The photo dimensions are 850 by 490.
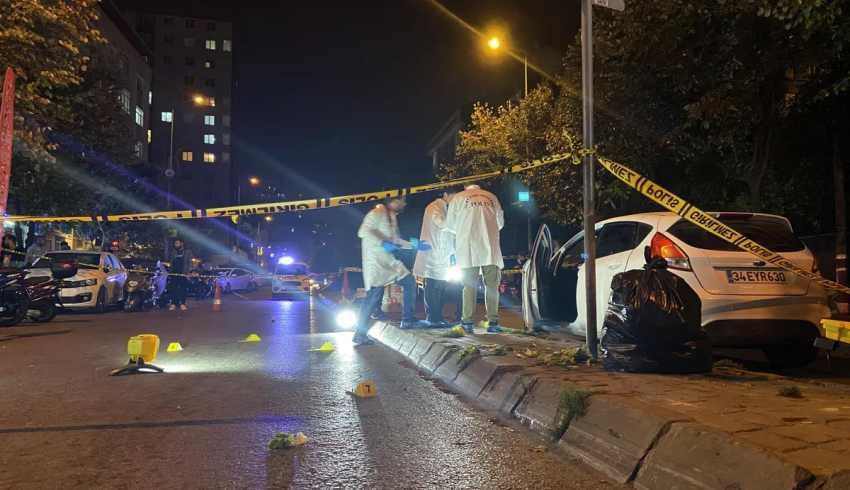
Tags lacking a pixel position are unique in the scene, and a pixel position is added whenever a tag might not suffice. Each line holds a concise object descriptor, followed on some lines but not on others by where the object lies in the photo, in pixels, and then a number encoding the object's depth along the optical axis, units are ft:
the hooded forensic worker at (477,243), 27.68
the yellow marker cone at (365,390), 19.07
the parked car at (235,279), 107.63
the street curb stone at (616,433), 11.87
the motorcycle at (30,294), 40.32
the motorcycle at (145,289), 59.00
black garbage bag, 16.92
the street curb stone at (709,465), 9.27
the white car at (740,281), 18.65
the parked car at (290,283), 86.31
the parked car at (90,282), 52.29
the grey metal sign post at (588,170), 18.88
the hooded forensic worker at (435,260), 32.14
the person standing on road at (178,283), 64.08
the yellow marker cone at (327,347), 28.94
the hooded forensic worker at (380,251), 29.99
